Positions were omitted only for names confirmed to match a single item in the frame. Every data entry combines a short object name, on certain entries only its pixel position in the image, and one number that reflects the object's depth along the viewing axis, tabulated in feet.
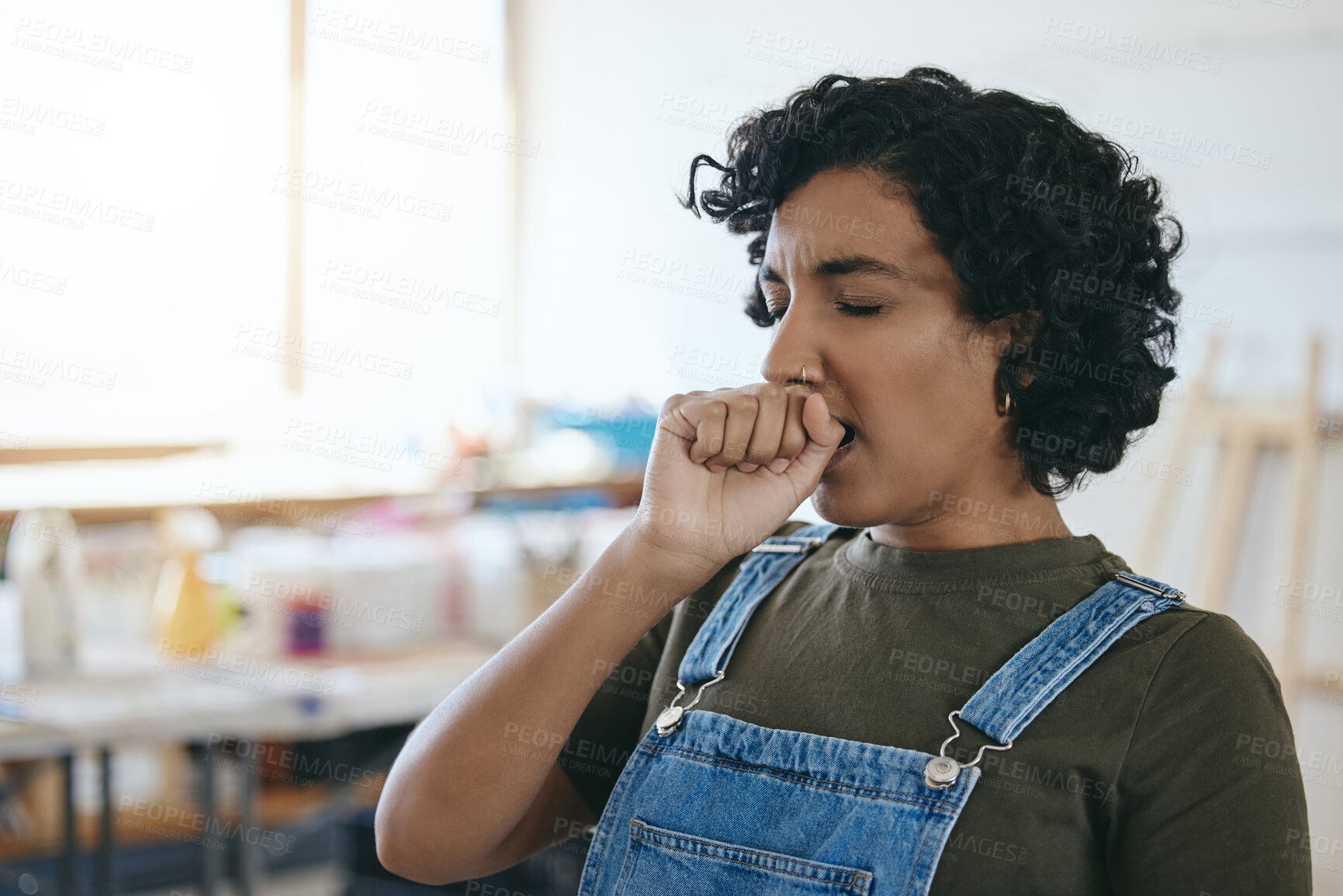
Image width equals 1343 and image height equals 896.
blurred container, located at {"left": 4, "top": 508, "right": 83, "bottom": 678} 7.66
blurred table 6.88
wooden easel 6.62
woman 2.91
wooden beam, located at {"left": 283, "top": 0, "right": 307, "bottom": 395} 12.50
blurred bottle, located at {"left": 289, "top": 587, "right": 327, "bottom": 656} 8.44
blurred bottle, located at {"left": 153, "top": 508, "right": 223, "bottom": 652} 8.20
